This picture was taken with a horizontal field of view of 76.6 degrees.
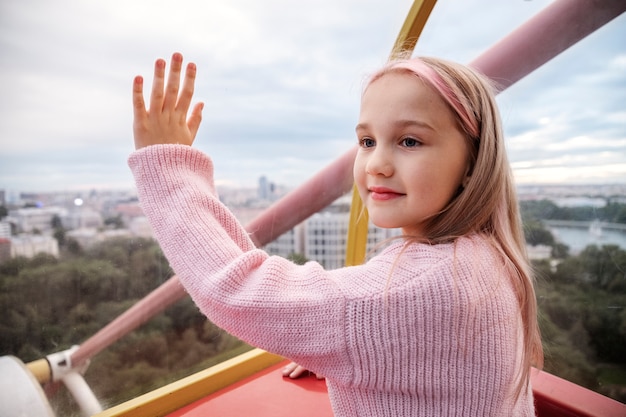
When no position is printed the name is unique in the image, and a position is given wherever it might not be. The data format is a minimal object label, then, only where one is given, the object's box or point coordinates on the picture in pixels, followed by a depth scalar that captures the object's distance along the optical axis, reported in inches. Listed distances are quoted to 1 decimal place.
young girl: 32.5
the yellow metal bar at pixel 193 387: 52.9
